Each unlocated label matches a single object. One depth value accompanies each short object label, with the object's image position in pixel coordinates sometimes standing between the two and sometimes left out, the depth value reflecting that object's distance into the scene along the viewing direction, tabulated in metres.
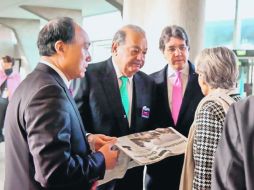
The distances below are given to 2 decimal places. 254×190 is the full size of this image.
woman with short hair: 1.50
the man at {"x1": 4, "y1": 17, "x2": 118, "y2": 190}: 1.23
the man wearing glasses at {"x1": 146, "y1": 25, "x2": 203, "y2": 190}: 2.09
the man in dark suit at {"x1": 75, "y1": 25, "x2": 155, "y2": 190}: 1.92
